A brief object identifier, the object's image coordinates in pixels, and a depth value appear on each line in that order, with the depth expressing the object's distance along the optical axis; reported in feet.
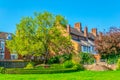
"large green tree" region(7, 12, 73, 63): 87.54
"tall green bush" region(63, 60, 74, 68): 74.00
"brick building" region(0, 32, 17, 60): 105.64
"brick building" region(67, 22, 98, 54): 104.63
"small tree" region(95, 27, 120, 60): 89.17
